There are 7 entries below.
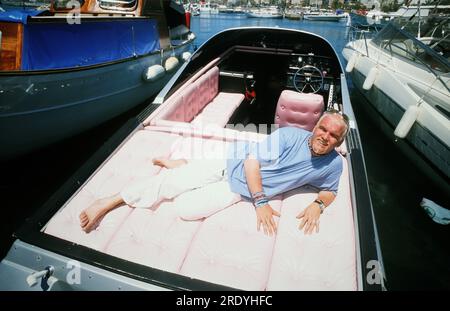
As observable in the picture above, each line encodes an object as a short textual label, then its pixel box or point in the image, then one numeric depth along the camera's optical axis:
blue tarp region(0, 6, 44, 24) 3.70
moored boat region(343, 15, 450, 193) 4.01
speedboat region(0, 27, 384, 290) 1.66
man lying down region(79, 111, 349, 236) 2.03
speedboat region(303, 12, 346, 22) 53.56
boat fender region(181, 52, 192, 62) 8.70
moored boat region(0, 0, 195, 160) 3.74
